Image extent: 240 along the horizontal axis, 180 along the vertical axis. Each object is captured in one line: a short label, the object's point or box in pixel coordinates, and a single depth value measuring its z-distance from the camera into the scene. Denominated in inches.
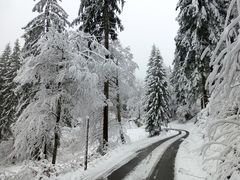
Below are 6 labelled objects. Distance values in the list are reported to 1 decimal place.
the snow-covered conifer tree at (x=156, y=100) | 1306.6
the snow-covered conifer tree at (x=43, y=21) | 687.7
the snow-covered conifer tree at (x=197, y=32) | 689.0
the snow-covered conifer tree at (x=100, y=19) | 672.4
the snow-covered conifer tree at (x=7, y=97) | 1144.2
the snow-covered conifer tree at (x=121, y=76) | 766.5
